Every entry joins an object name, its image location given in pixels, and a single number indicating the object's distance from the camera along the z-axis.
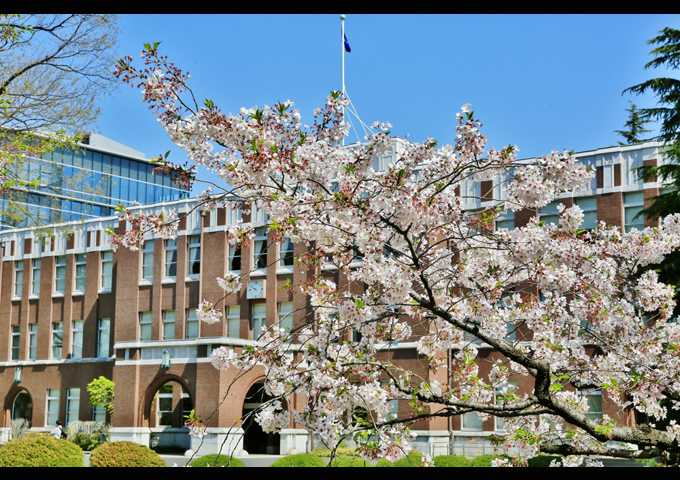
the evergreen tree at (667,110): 23.64
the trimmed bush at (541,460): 25.07
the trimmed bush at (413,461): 22.15
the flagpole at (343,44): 34.19
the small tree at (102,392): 42.06
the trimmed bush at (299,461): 24.66
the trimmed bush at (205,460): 23.25
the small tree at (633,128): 49.78
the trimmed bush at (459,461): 25.70
